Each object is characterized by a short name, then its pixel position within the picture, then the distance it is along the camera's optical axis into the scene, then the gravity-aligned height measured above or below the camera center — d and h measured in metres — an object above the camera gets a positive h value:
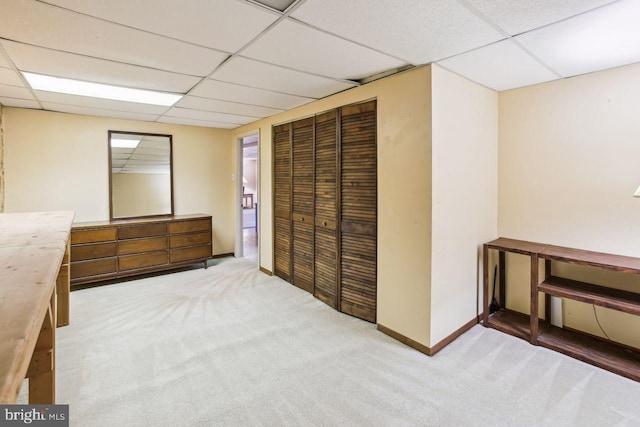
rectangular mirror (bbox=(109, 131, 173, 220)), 4.53 +0.45
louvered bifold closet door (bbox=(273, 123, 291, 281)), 4.16 +0.03
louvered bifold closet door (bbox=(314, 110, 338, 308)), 3.36 -0.07
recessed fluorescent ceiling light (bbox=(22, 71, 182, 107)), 2.79 +1.14
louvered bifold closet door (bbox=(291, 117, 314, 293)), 3.75 +0.01
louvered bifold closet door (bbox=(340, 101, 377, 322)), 2.97 -0.09
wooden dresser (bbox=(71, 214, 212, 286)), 3.92 -0.58
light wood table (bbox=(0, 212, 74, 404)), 0.66 -0.28
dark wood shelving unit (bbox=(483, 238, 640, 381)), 2.25 -0.76
